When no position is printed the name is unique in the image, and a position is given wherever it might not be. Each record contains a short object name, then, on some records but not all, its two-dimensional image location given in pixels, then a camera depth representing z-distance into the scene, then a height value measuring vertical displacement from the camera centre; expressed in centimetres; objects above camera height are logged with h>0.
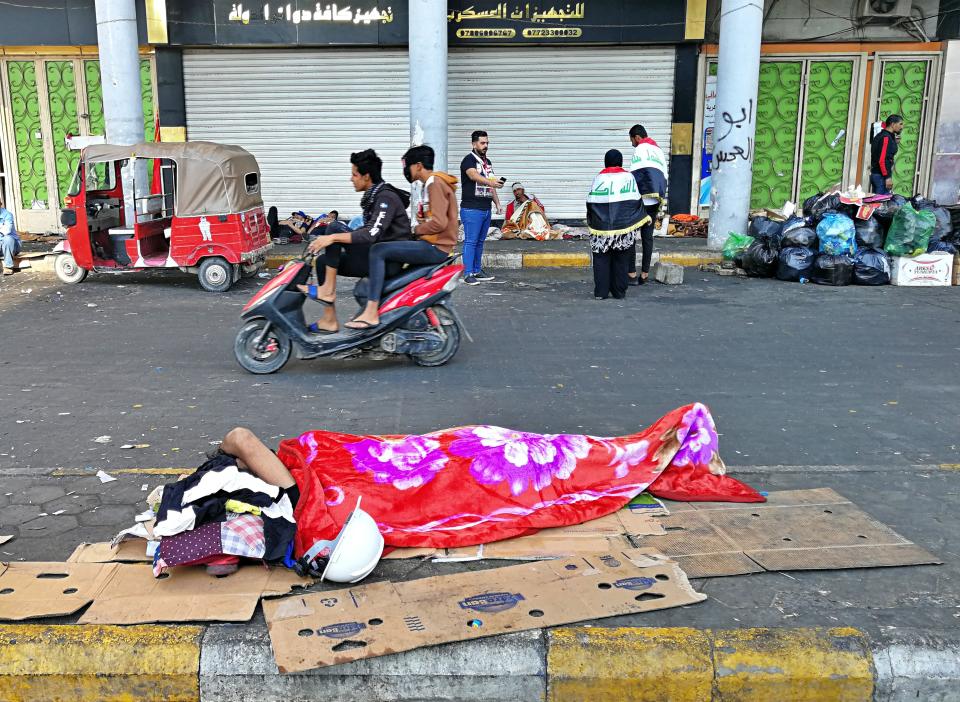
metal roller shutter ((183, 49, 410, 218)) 1518 +73
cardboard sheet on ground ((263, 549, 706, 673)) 312 -162
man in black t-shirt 1060 -40
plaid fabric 347 -144
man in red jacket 1302 +8
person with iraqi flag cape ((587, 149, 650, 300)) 981 -58
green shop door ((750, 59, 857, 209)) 1541 +51
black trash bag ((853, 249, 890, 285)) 1116 -132
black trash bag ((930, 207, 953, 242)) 1140 -81
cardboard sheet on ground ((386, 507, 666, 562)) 376 -161
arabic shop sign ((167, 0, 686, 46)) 1454 +212
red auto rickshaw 1058 -78
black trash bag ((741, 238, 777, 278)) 1177 -129
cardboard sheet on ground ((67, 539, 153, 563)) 367 -160
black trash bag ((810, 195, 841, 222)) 1140 -58
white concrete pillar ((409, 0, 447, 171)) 1293 +117
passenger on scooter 706 -61
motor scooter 697 -131
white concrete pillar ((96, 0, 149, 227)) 1278 +119
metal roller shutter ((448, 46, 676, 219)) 1512 +86
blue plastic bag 1119 -92
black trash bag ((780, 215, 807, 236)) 1159 -83
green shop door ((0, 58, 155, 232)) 1523 +55
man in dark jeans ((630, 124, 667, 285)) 1088 -21
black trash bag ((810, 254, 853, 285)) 1116 -133
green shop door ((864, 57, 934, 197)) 1530 +101
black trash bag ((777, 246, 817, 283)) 1147 -128
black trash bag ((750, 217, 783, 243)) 1189 -92
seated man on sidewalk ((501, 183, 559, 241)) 1473 -101
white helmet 346 -150
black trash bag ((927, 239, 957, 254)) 1126 -108
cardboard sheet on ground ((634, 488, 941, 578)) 368 -160
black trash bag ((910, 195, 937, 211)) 1127 -55
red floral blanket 385 -141
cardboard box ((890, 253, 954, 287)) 1115 -135
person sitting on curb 1211 -114
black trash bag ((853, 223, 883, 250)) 1130 -91
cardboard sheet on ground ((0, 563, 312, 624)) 328 -162
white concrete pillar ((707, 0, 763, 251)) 1273 +63
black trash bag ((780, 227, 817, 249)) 1146 -98
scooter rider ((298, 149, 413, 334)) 690 -60
